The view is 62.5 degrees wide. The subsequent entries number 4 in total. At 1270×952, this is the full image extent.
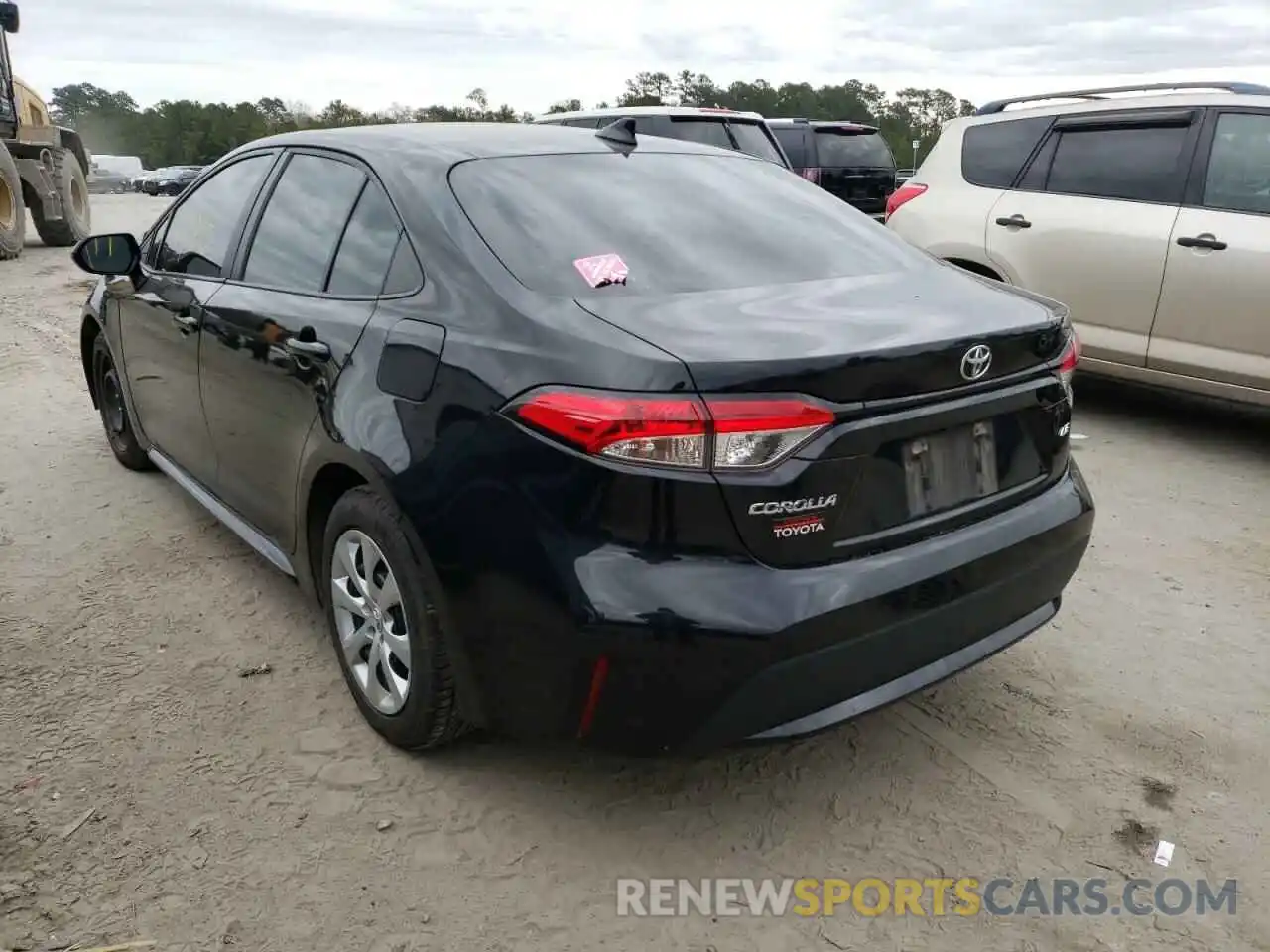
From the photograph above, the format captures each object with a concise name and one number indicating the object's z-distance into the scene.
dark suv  11.52
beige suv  5.23
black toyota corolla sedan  2.11
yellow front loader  13.54
